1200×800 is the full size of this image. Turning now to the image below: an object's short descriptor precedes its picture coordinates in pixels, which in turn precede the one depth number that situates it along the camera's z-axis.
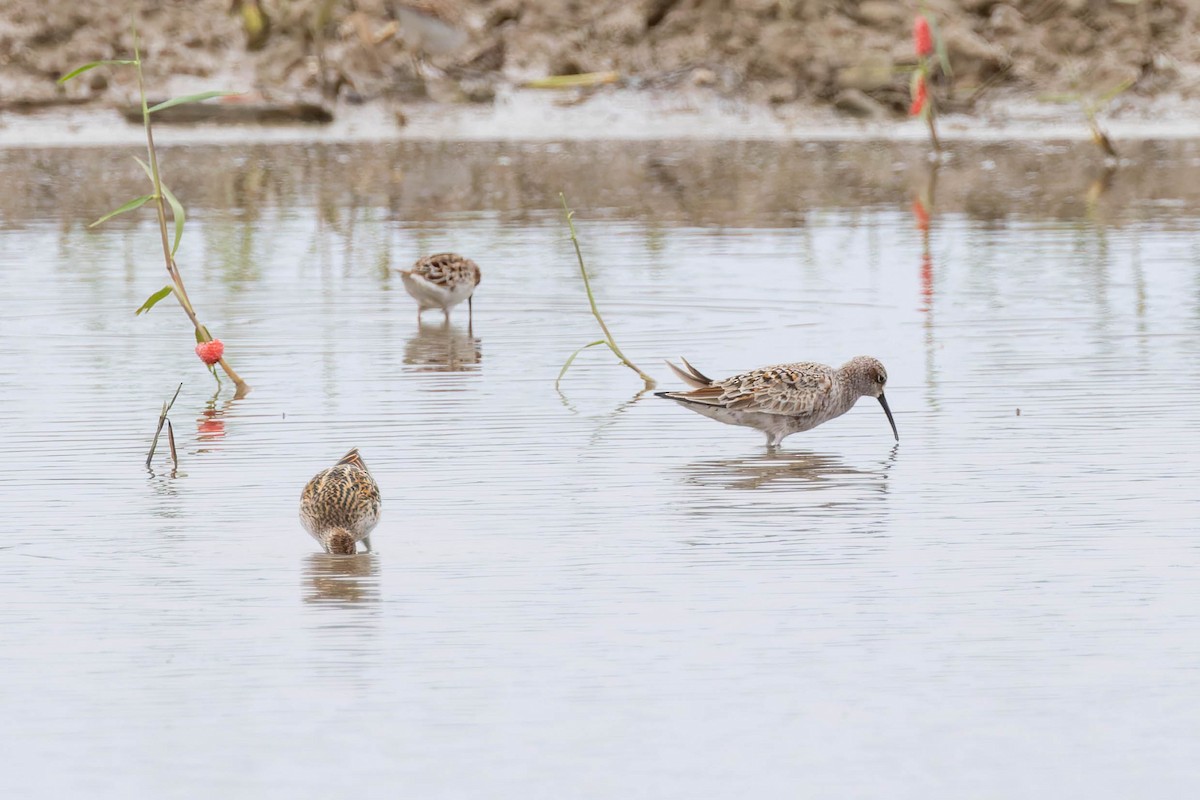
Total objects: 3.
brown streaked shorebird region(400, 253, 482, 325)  27.72
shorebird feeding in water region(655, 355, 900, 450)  19.86
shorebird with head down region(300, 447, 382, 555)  15.77
